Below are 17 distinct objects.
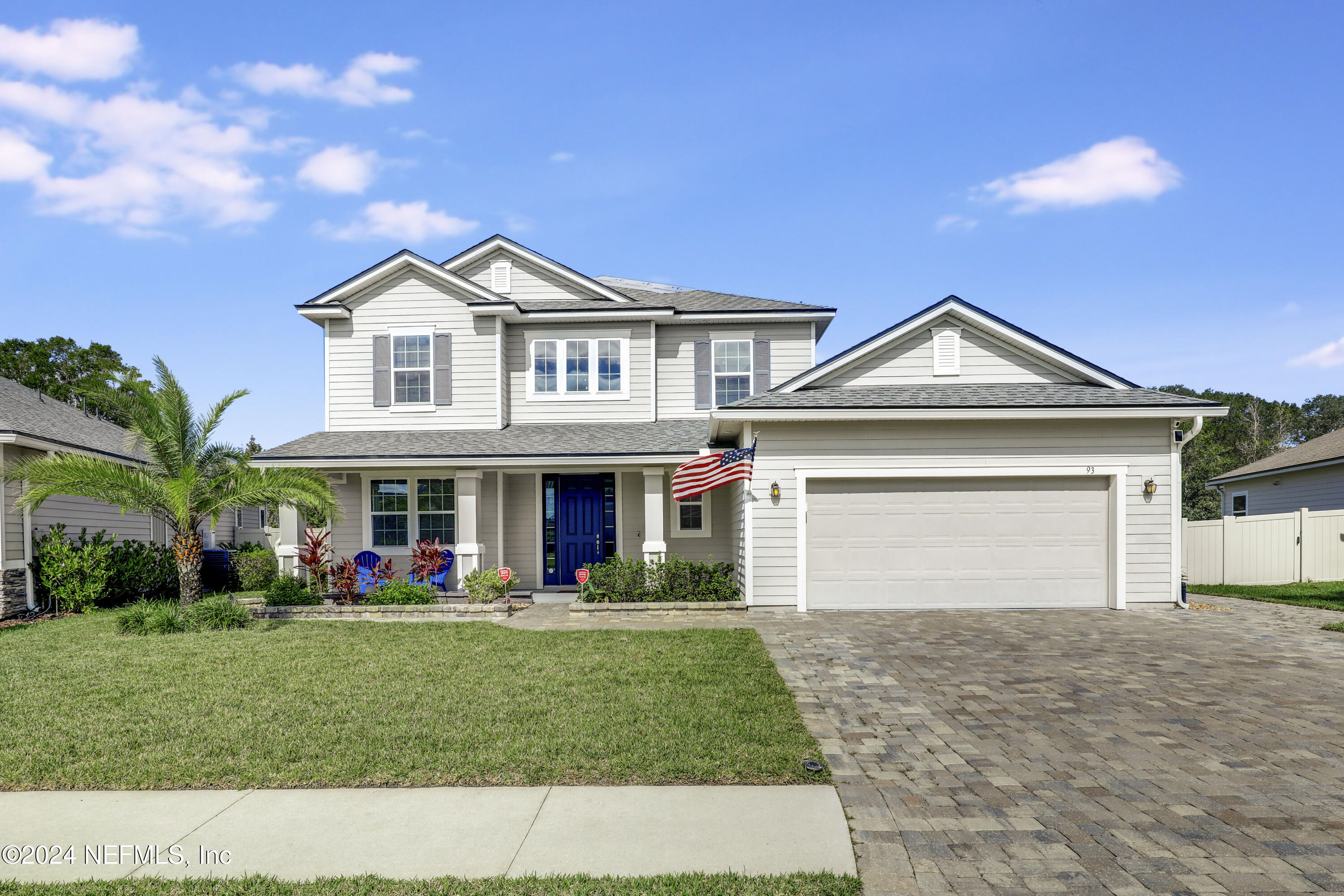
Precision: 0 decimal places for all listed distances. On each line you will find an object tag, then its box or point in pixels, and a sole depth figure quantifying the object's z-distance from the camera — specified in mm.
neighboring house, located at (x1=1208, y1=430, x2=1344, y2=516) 22031
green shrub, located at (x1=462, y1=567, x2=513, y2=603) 13453
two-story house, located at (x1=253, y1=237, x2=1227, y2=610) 12664
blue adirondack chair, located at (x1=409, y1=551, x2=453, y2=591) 14969
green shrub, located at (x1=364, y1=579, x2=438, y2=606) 13297
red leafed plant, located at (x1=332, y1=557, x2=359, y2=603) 13820
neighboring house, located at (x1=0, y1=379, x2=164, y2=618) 13477
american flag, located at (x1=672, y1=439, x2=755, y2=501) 12547
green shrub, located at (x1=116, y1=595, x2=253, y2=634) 11297
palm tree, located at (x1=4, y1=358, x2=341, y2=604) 12047
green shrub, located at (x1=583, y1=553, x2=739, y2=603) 12984
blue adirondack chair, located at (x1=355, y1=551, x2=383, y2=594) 14998
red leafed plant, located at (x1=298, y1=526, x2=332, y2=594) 14500
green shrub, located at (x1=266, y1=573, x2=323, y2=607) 13289
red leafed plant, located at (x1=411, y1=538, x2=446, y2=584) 14609
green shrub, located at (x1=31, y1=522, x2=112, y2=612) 13992
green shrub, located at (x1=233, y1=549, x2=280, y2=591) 17109
